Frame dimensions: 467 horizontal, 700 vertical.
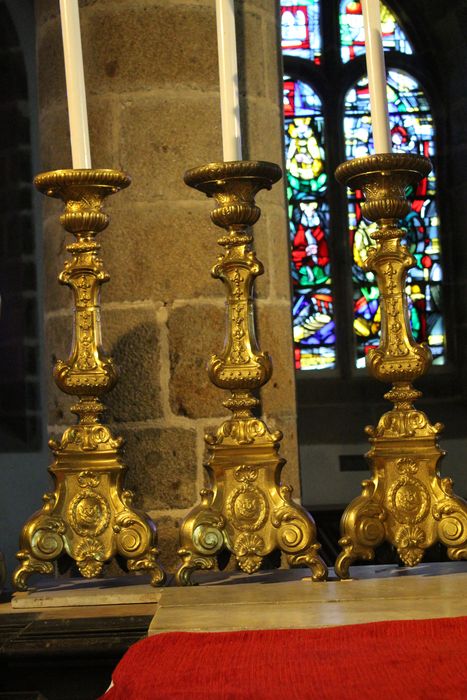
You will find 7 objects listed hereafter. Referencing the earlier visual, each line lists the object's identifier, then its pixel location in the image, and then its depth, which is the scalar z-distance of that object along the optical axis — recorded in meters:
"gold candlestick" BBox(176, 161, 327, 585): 3.20
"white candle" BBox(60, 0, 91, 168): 3.25
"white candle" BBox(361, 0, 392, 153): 3.22
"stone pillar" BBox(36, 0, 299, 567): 4.17
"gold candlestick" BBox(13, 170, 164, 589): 3.22
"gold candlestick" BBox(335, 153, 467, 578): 3.19
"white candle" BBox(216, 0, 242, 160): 3.22
